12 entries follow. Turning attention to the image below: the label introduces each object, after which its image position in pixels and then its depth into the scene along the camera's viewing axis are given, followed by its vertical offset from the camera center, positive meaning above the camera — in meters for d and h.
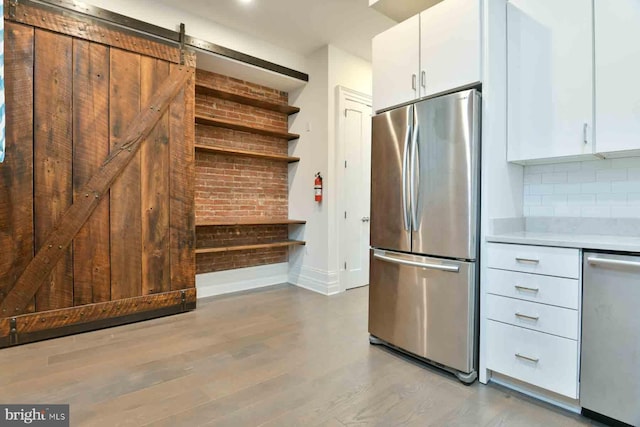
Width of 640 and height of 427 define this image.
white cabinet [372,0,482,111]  2.10 +1.11
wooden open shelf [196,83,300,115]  3.84 +1.43
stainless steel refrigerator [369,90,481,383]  2.07 -0.13
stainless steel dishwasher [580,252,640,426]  1.58 -0.63
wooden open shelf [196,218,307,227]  3.72 -0.13
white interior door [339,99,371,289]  4.38 +0.26
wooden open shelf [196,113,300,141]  3.83 +1.06
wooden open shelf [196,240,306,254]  3.68 -0.44
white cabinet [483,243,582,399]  1.76 -0.60
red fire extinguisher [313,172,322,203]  4.28 +0.31
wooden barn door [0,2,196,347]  2.61 +0.29
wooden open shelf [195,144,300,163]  3.82 +0.73
